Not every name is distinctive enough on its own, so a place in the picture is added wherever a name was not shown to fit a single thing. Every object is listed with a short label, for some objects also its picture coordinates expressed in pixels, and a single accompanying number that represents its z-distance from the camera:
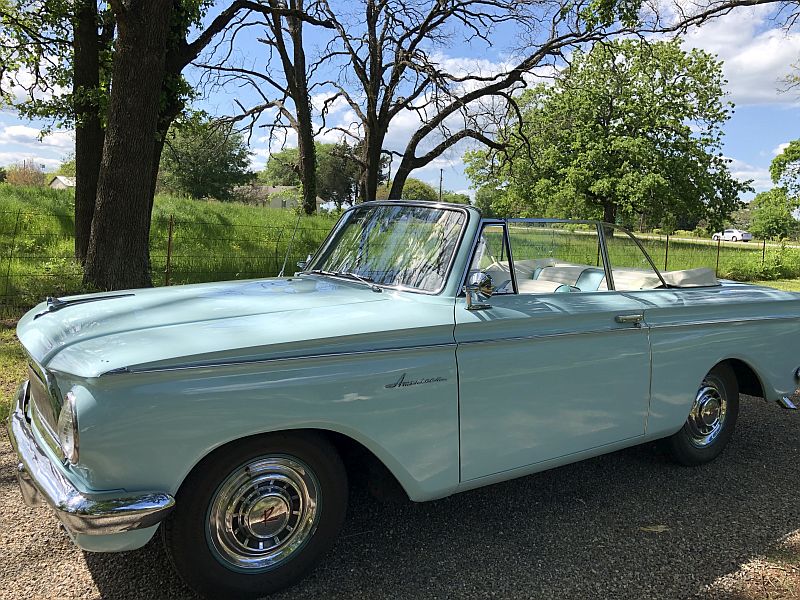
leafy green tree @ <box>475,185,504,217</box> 39.44
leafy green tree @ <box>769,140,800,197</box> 32.78
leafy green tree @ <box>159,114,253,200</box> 49.49
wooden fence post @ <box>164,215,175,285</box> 10.00
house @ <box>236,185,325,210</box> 54.46
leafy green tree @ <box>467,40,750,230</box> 32.47
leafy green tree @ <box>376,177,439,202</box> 65.88
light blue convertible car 2.34
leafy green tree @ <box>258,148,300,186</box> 76.94
